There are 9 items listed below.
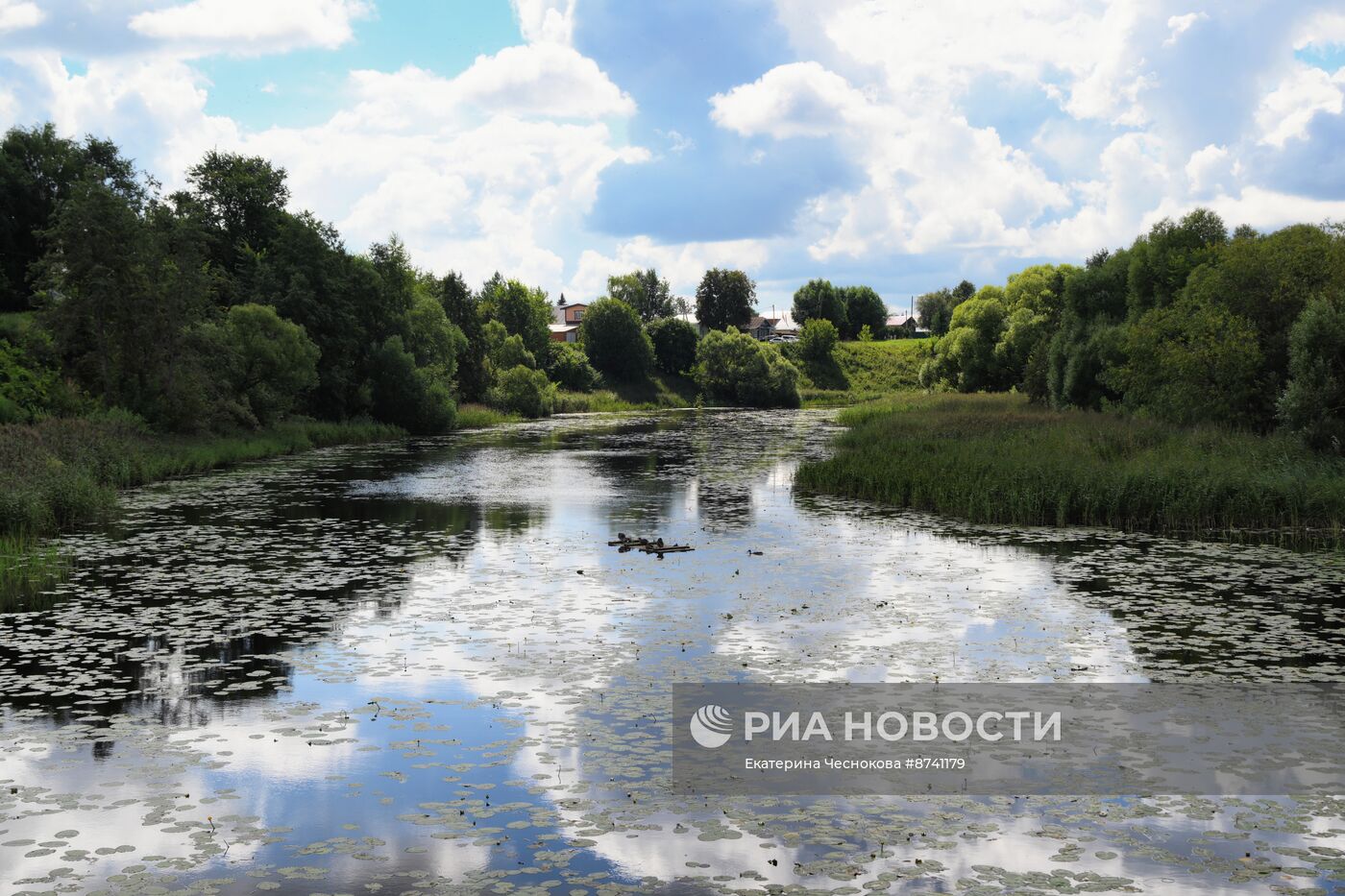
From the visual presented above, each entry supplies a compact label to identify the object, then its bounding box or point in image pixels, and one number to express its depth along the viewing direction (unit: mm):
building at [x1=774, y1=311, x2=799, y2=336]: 172375
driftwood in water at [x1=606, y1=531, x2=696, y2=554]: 20938
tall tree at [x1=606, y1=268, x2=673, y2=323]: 154250
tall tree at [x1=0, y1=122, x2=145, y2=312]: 52781
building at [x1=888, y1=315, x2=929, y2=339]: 173375
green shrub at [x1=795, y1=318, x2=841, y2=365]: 127500
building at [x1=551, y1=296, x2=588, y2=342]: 161000
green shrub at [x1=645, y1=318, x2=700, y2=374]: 118125
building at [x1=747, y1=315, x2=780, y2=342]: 171250
